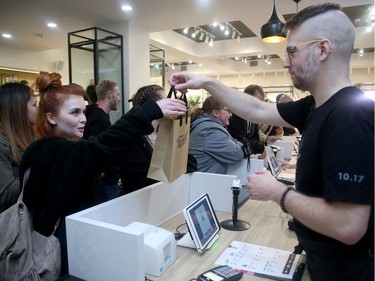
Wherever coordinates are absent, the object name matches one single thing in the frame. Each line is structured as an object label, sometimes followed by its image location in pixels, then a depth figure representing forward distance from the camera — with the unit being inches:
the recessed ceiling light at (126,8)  192.1
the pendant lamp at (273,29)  152.6
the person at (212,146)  96.3
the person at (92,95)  157.1
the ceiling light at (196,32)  283.1
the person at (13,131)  63.1
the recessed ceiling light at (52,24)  224.5
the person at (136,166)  69.9
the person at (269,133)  157.8
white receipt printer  45.2
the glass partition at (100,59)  217.9
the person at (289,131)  210.6
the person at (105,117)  97.5
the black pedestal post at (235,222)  63.2
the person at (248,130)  124.5
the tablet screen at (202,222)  50.9
